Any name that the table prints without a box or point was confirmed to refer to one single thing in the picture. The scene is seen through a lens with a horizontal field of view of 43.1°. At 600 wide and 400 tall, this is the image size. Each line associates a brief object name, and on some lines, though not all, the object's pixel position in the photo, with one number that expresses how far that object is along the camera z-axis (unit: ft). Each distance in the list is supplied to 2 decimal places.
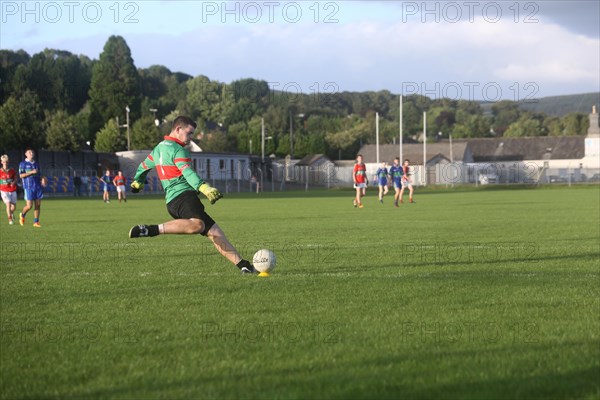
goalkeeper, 31.71
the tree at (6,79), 309.22
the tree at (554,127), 507.30
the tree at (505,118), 615.57
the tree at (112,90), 327.98
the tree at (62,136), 241.14
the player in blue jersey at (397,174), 112.96
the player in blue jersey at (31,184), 71.72
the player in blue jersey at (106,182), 143.43
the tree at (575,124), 485.52
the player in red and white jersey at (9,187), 76.23
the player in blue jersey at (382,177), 127.95
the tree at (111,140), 275.39
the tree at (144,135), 268.82
